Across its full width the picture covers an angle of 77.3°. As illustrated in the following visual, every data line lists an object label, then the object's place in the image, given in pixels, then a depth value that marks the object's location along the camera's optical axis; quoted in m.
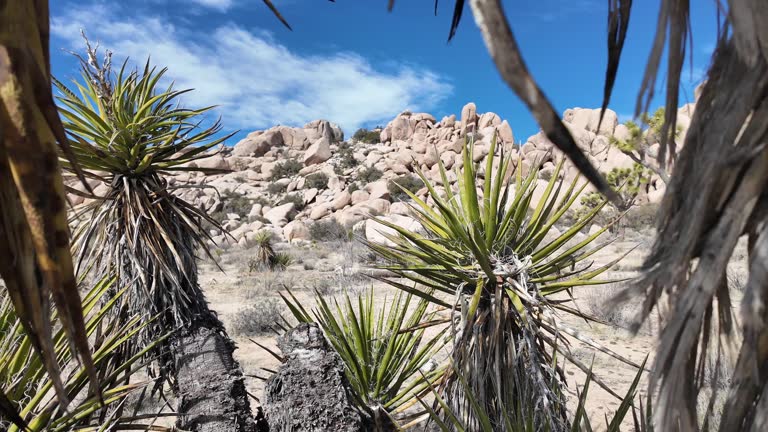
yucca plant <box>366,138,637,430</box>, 3.07
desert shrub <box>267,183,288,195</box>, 40.69
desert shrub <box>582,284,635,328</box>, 8.61
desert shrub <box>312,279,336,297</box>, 11.34
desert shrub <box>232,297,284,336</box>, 9.62
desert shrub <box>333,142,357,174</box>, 42.78
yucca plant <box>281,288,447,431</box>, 3.77
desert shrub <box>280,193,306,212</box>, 35.19
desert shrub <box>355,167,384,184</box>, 38.72
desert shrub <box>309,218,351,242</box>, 24.88
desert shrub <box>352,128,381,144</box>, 50.31
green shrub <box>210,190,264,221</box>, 33.88
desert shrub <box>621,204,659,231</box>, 20.34
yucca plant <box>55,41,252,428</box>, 3.58
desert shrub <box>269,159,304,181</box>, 44.27
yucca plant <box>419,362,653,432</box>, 2.25
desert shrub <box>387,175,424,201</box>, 31.25
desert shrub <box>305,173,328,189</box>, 38.88
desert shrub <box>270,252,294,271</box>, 16.52
